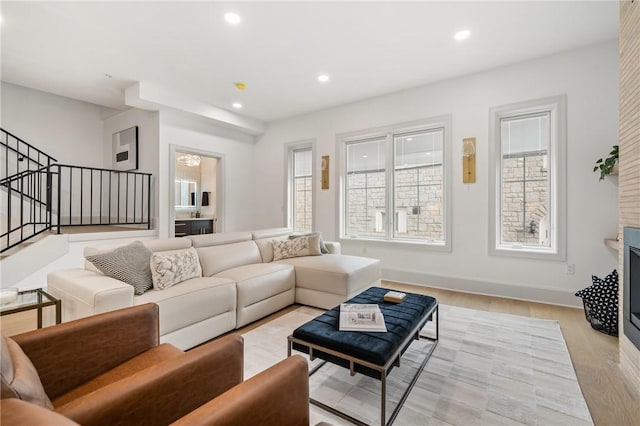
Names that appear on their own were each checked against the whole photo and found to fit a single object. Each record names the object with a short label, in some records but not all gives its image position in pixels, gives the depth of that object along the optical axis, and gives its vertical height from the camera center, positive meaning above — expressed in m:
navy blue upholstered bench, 1.54 -0.73
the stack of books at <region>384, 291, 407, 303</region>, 2.24 -0.65
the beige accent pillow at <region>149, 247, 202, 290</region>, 2.48 -0.49
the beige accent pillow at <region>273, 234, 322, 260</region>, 3.86 -0.45
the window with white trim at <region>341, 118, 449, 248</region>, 4.45 +0.50
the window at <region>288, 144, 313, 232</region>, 5.94 +0.54
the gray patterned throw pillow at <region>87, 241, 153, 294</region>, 2.33 -0.43
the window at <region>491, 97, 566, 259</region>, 3.54 +0.46
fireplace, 1.95 -0.48
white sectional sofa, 2.15 -0.64
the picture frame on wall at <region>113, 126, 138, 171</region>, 5.38 +1.21
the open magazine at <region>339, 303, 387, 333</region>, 1.80 -0.68
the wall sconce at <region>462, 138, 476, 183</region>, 4.02 +0.75
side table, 1.88 -0.61
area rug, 1.65 -1.11
